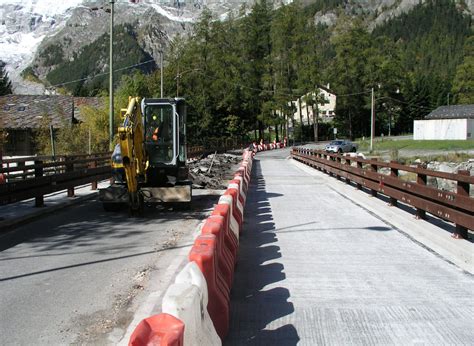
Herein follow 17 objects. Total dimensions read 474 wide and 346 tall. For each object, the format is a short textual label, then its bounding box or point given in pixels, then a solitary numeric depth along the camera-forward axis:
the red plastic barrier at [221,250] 5.81
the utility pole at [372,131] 60.49
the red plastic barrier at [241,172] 14.56
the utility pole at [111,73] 23.48
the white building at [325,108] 89.62
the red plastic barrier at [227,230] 6.99
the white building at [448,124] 78.56
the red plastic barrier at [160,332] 2.98
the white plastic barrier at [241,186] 11.96
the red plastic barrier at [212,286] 4.65
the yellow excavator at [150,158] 11.55
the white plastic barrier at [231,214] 7.89
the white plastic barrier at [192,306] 3.45
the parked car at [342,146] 57.03
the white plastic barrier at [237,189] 9.82
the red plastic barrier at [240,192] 11.01
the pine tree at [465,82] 112.69
